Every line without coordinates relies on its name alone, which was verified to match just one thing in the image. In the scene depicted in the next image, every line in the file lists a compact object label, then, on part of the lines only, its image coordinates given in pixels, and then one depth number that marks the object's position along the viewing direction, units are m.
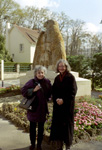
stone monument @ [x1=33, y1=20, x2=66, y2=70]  8.00
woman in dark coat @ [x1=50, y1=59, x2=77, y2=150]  2.91
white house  26.41
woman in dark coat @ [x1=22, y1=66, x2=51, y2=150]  2.93
